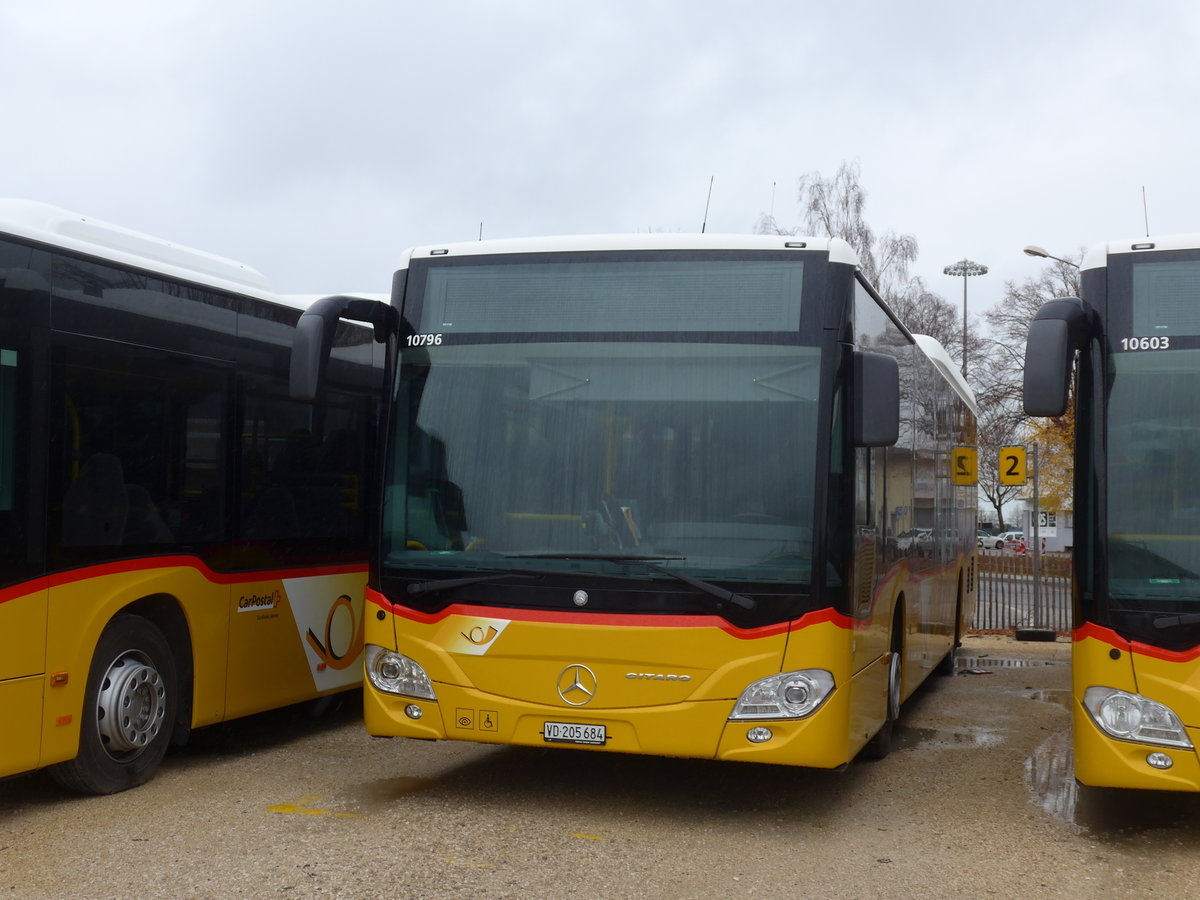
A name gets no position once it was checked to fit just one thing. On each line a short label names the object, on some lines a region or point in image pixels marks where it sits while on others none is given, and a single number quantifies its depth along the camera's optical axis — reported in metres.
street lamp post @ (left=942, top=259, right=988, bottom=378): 58.53
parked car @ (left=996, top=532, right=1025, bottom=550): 68.28
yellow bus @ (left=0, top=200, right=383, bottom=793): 6.75
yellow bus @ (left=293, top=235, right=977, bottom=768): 6.65
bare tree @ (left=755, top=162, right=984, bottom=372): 39.59
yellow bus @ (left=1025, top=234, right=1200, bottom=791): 6.36
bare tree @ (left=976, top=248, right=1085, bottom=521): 41.00
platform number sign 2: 19.14
